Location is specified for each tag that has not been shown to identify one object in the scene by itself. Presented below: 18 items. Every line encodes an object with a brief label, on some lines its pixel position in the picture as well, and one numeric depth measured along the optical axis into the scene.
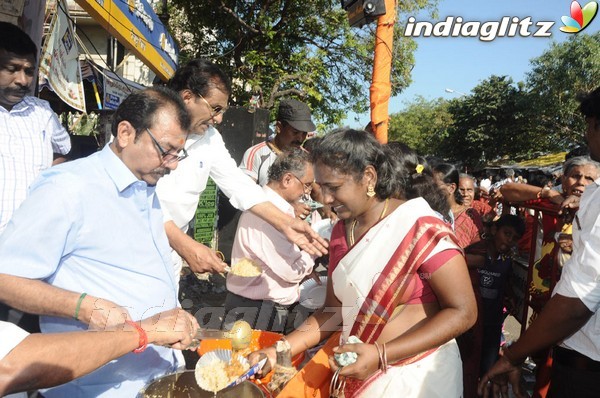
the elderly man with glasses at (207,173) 2.77
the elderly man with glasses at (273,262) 3.12
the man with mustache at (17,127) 2.39
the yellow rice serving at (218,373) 1.71
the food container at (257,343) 2.28
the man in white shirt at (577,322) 1.67
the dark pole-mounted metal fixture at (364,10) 4.39
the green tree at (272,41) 12.01
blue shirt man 1.44
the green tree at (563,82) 26.75
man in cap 4.55
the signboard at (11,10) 3.39
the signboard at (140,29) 4.42
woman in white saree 1.73
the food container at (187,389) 1.68
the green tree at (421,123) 55.06
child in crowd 3.74
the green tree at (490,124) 32.01
